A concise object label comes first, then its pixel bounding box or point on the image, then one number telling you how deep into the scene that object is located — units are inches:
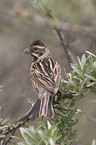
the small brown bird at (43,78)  187.3
